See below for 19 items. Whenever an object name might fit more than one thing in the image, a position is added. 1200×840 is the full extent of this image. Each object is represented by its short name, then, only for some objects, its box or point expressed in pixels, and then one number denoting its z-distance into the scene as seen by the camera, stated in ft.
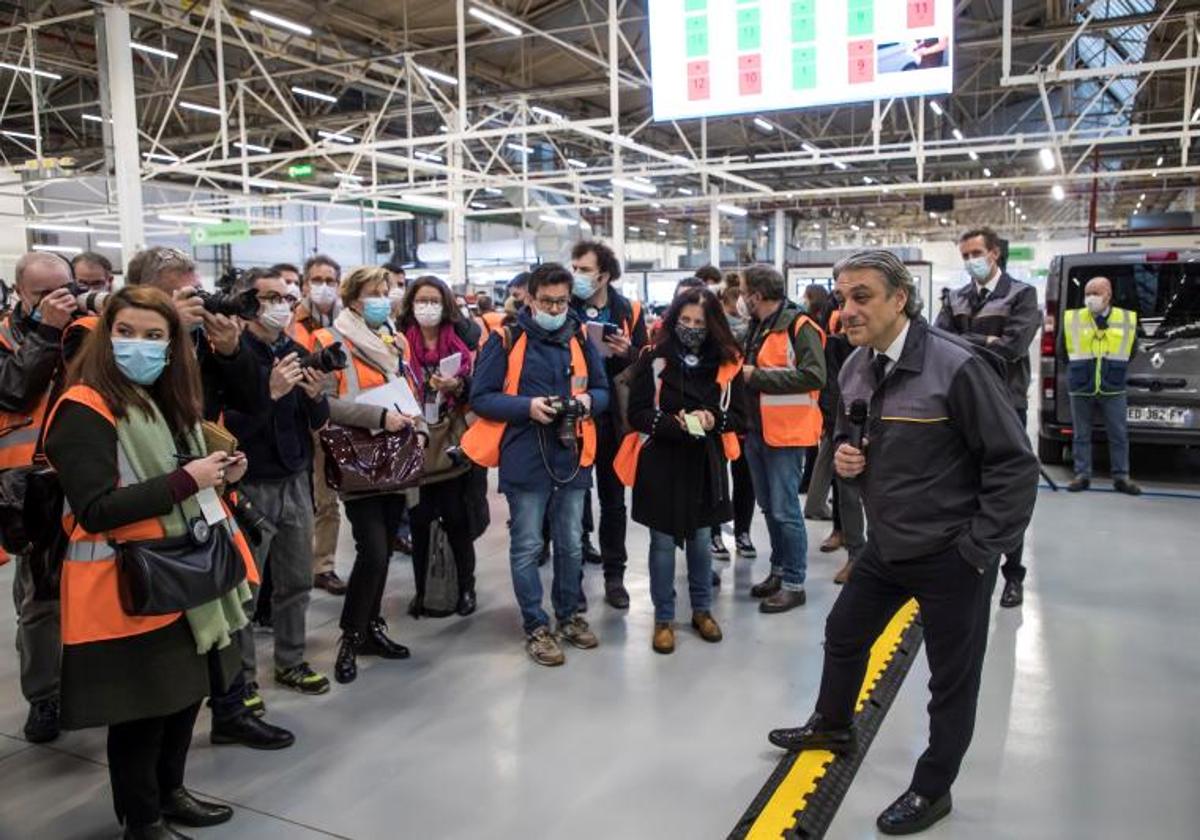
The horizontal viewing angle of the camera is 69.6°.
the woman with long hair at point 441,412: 12.74
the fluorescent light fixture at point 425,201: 47.48
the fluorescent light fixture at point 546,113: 48.85
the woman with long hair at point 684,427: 11.27
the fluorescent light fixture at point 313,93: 45.81
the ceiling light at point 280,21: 31.30
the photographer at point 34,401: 8.72
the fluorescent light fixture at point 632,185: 47.07
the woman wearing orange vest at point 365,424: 10.83
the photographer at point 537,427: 11.03
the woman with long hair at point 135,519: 6.35
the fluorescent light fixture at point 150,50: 35.89
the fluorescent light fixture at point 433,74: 38.07
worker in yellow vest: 20.06
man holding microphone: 6.84
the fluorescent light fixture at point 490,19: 31.32
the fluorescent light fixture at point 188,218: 56.70
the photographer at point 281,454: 9.32
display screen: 19.35
